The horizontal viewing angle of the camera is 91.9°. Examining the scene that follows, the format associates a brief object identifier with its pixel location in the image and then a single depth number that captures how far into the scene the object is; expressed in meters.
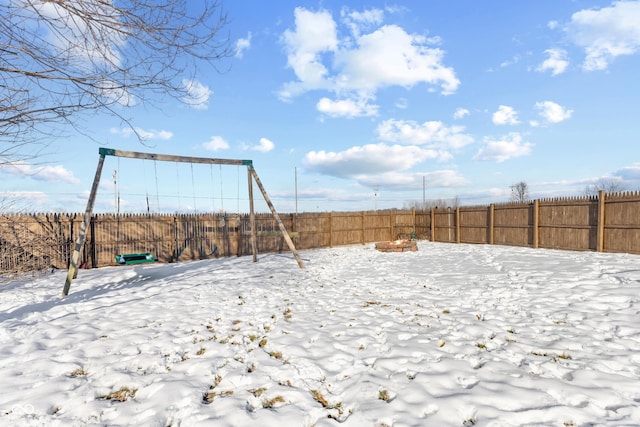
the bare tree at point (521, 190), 43.19
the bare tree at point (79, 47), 2.98
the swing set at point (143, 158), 6.11
